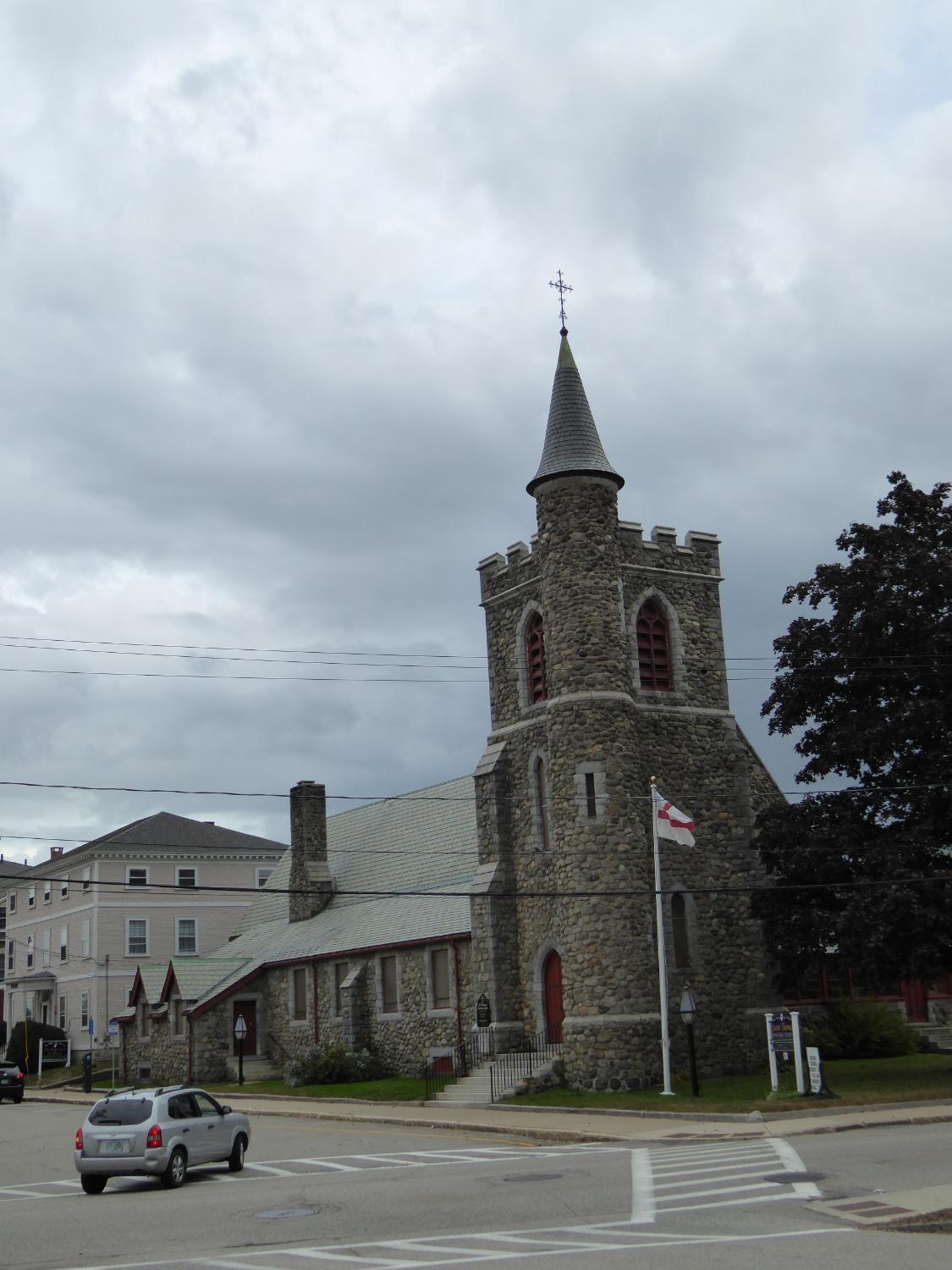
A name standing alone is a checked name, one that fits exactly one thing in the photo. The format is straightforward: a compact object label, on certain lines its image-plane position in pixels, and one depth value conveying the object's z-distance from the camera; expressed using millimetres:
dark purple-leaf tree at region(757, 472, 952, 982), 30656
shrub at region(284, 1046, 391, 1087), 40500
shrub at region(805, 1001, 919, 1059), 37719
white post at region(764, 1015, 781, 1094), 28330
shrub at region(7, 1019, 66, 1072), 59594
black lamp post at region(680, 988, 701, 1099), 29625
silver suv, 19266
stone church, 33250
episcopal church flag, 32219
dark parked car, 46281
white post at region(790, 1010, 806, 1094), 28031
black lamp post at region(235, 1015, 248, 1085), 43438
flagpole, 30703
